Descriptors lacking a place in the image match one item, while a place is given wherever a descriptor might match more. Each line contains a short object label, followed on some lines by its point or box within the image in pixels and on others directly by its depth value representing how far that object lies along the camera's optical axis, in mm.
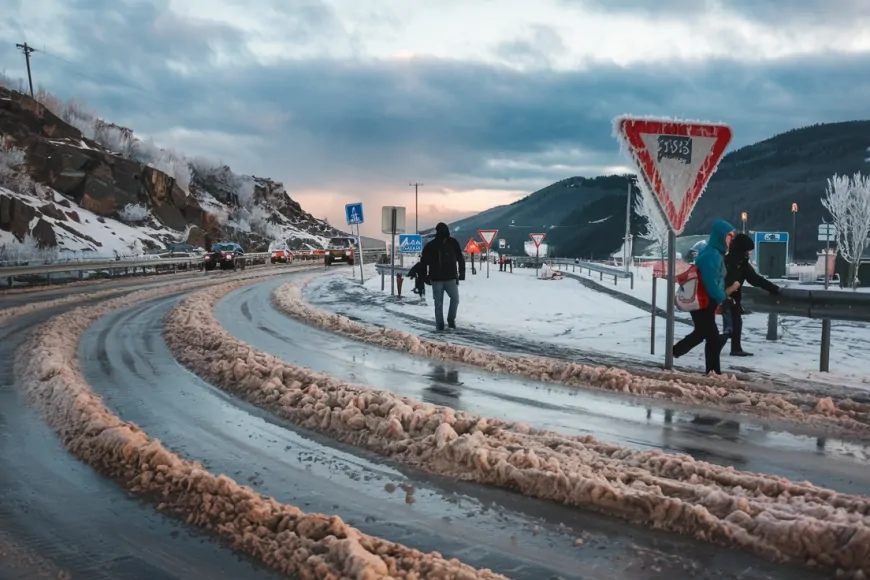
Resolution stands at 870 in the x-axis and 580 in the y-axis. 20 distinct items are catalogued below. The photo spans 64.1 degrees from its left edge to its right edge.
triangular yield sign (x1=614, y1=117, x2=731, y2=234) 8617
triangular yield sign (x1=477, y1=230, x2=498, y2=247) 39375
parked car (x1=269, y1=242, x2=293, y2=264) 62219
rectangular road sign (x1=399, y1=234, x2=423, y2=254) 29531
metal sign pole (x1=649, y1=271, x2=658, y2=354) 10876
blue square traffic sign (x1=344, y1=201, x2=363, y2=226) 27984
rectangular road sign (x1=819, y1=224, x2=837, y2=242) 36906
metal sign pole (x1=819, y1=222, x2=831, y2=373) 9164
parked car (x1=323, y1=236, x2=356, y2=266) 56994
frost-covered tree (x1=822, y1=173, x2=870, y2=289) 67250
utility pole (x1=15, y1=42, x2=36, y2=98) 77525
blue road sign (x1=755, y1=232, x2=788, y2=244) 35809
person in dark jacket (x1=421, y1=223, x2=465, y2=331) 13812
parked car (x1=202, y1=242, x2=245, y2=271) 45500
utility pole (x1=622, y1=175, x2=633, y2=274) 51031
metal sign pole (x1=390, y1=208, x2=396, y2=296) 22984
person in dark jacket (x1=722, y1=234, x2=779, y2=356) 10391
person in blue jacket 8852
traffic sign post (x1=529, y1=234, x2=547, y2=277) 40247
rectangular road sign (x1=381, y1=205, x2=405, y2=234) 22969
